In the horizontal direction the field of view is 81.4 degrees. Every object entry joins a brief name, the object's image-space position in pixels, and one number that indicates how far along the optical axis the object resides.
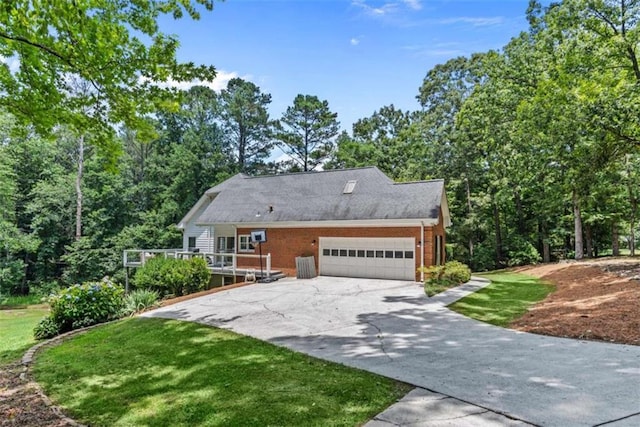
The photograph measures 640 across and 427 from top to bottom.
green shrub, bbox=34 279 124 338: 9.93
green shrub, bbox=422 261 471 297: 14.61
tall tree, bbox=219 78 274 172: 42.22
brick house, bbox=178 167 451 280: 16.81
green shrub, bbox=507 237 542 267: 27.39
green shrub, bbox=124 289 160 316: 11.82
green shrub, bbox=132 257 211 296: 15.10
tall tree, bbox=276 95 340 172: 40.81
